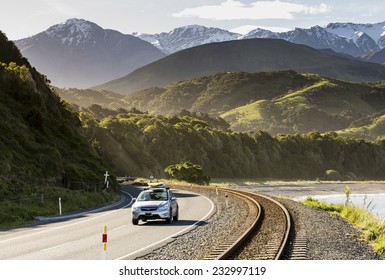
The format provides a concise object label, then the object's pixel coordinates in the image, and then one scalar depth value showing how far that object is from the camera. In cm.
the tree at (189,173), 9143
